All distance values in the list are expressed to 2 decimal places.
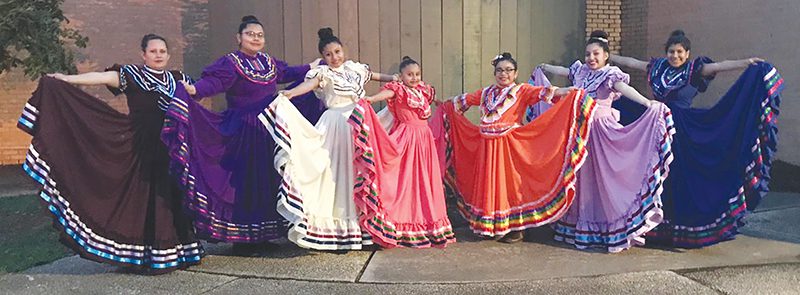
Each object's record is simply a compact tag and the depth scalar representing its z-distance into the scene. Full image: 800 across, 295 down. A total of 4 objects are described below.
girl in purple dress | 4.38
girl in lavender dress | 4.61
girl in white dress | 4.48
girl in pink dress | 4.79
